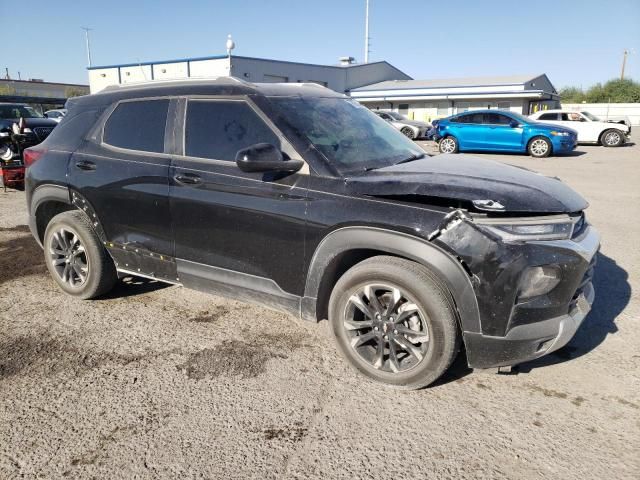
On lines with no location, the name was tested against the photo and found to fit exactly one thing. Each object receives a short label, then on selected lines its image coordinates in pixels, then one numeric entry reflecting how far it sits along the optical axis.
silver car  24.56
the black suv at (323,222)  2.71
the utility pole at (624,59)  75.44
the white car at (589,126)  20.59
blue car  16.86
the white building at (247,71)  32.81
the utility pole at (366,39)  55.35
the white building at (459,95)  36.41
